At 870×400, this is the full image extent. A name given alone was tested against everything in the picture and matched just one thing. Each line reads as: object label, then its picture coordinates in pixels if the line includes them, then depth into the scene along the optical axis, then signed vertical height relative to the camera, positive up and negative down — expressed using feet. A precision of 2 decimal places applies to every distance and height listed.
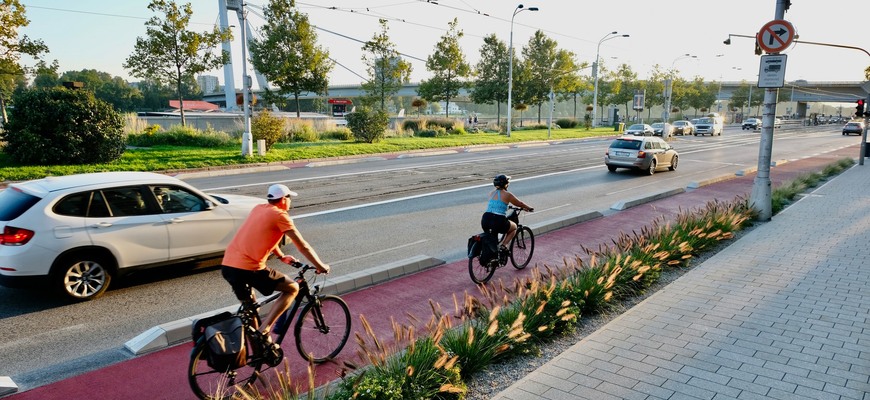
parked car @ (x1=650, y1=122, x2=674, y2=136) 161.22 -3.56
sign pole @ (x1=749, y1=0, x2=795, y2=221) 36.55 -1.98
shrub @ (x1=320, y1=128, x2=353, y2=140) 107.34 -3.77
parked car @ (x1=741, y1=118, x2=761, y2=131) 226.38 -3.09
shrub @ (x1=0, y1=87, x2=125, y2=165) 58.75 -1.65
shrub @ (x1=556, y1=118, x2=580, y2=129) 204.03 -2.71
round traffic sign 35.74 +5.27
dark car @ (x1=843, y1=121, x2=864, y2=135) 195.93 -4.28
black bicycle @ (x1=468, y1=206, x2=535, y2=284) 24.18 -6.50
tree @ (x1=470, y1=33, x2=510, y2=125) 176.76 +14.20
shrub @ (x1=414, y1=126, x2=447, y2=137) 129.18 -4.17
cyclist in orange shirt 15.07 -3.59
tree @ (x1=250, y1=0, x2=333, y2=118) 111.45 +13.12
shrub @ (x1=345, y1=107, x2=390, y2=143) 100.94 -1.67
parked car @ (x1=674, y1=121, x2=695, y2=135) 182.94 -3.91
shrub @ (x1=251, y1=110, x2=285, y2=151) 81.35 -2.00
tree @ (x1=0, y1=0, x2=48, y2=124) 64.06 +8.40
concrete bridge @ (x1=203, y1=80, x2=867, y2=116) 306.66 +14.78
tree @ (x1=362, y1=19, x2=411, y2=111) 127.34 +10.83
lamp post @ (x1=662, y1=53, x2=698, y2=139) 163.22 +6.05
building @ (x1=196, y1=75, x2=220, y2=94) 595.76 +34.20
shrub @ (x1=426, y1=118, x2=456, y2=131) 141.52 -2.03
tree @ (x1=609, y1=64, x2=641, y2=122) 251.80 +14.53
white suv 20.56 -4.60
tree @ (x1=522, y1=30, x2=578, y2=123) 185.16 +16.18
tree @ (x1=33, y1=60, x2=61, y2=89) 77.20 +6.32
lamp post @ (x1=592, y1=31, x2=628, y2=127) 187.87 +13.94
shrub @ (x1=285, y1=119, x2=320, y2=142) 102.65 -3.25
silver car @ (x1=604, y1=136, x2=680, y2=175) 69.05 -4.81
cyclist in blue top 24.61 -4.17
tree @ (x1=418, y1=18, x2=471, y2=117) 146.72 +12.48
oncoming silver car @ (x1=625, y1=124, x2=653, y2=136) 153.36 -3.96
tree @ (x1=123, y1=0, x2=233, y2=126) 82.48 +9.82
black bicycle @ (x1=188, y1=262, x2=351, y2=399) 14.07 -6.50
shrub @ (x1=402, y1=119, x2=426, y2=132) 136.26 -2.23
